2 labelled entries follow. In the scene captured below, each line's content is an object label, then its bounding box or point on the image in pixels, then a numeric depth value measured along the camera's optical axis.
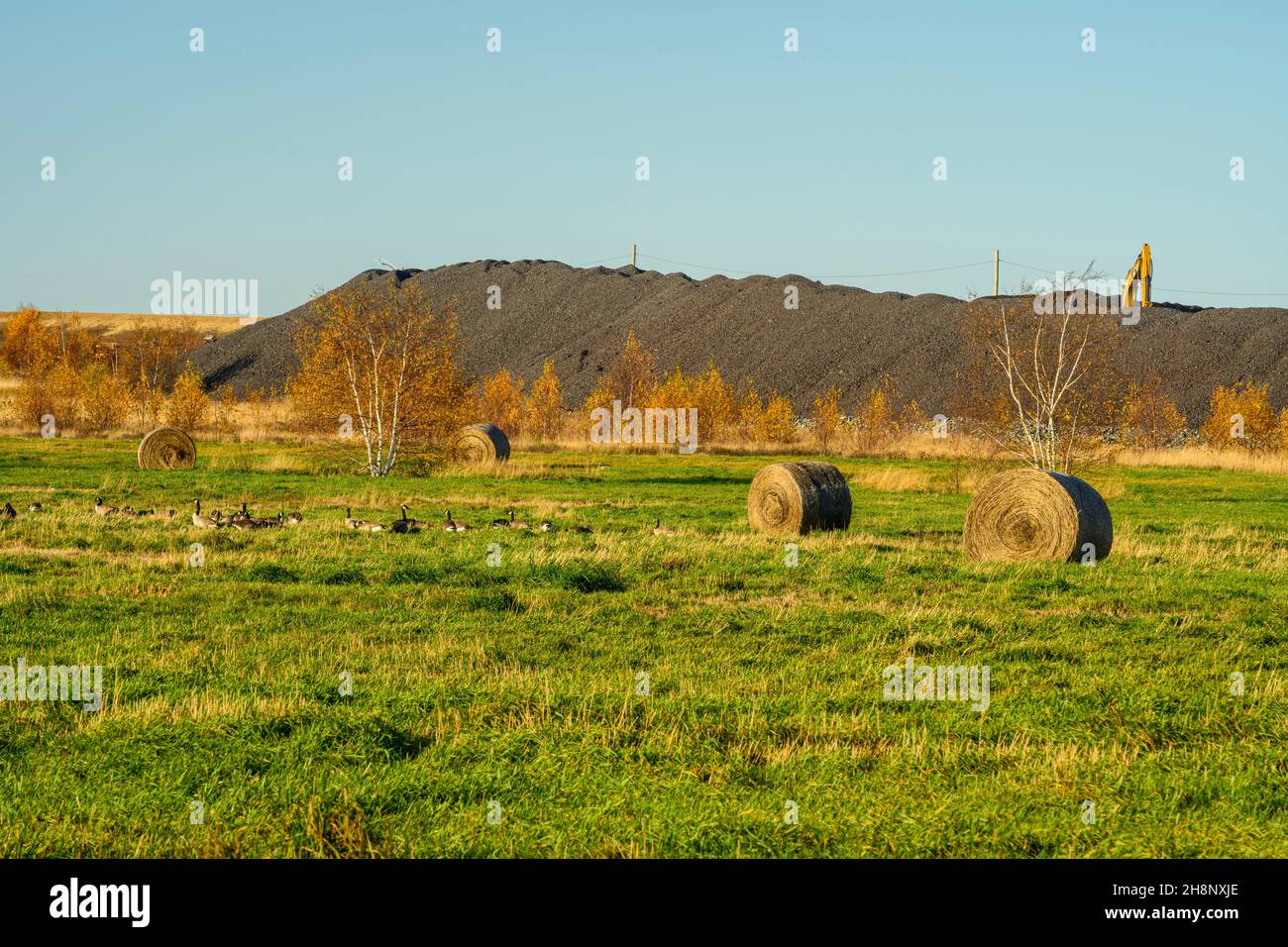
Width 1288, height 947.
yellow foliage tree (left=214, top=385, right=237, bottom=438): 62.92
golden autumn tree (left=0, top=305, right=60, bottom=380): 108.75
